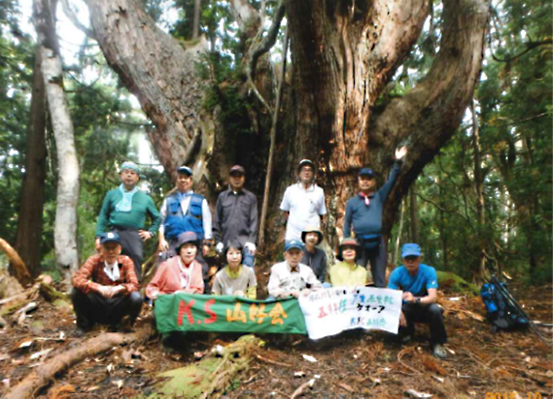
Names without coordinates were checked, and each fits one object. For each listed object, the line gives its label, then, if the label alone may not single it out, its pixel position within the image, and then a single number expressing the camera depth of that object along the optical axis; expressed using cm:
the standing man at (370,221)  549
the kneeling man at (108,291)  462
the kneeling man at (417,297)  472
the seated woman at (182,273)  472
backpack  584
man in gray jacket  573
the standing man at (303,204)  575
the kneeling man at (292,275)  496
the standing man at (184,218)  544
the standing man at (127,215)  532
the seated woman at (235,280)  501
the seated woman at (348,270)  516
